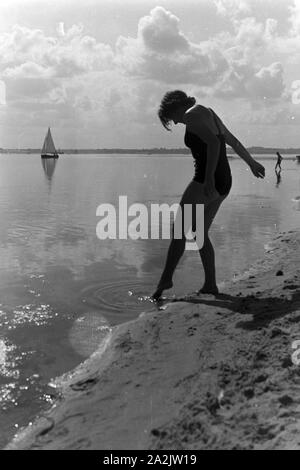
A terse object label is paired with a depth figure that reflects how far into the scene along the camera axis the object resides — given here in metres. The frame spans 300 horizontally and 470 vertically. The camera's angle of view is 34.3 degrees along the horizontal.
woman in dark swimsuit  4.94
